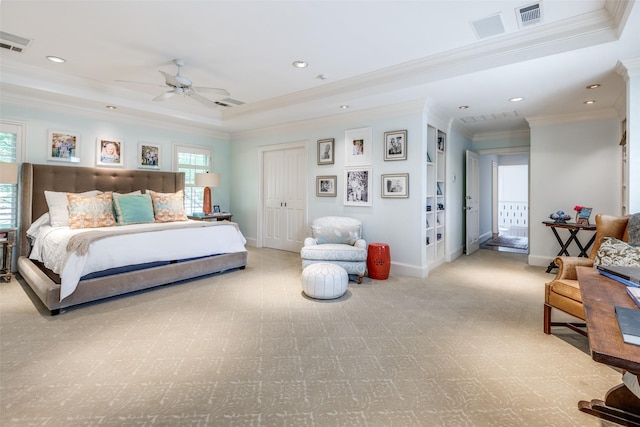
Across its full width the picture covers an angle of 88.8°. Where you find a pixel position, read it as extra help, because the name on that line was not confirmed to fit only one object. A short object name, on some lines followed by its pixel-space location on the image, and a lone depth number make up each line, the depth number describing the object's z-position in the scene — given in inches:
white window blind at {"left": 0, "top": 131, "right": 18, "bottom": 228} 175.2
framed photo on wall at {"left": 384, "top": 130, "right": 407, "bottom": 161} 185.9
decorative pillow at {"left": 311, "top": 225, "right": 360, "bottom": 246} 188.9
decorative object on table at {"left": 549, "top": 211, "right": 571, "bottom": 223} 194.2
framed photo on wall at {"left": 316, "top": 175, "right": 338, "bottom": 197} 218.1
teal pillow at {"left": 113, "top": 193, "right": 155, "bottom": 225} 184.2
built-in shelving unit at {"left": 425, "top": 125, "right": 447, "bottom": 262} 201.5
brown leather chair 98.7
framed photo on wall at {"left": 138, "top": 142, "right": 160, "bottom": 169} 228.8
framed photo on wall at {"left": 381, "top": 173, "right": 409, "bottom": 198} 186.5
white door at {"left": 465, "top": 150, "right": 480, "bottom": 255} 256.1
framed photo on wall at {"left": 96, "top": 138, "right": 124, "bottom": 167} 209.0
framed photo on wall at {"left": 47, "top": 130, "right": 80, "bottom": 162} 190.0
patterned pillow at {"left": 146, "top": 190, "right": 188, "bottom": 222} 200.8
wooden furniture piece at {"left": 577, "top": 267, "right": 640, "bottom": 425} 38.4
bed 130.4
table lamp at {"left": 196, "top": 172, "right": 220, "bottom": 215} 244.9
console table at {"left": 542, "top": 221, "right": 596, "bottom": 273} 184.2
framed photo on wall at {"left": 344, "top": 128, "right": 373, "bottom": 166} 201.0
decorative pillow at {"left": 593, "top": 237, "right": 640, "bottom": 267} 92.6
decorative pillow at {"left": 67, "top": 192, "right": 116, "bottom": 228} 169.6
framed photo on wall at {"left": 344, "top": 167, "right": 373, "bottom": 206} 201.7
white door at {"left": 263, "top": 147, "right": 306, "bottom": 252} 244.5
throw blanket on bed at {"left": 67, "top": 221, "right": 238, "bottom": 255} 127.2
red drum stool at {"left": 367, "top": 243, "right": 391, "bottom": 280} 176.9
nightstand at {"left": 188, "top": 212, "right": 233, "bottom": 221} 234.5
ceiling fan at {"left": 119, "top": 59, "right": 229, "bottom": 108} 142.6
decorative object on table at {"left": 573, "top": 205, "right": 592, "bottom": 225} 186.7
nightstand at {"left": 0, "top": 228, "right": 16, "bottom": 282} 160.1
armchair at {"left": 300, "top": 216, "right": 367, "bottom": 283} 169.0
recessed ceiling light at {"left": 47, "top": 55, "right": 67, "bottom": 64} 146.9
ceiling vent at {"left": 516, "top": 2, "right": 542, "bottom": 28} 104.7
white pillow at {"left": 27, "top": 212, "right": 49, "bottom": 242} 171.3
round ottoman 141.6
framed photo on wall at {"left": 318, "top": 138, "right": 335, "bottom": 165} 217.5
